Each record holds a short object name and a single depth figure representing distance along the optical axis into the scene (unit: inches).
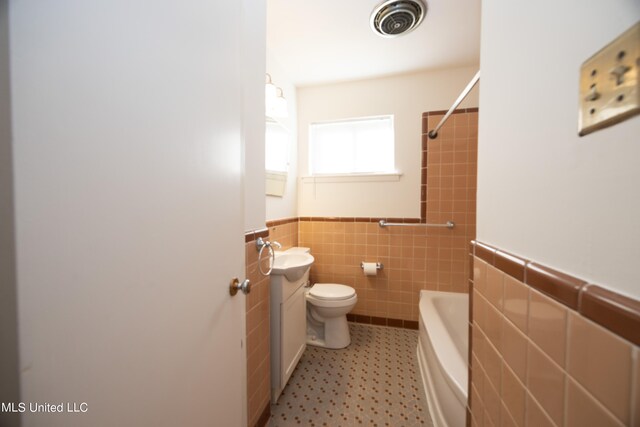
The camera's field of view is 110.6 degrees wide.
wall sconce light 61.7
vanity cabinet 51.3
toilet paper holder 83.2
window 86.5
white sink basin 51.2
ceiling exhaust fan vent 53.3
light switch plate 10.4
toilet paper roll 82.3
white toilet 70.1
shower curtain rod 46.3
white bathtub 40.2
